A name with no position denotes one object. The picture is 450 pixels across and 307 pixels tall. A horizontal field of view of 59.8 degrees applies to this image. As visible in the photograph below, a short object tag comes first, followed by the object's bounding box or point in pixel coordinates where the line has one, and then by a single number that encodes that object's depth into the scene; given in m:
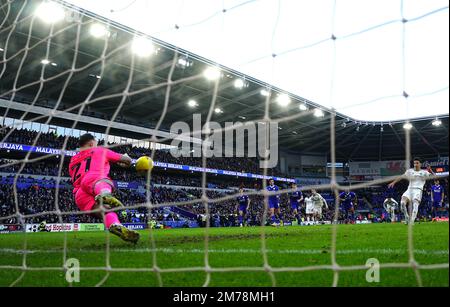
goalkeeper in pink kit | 5.31
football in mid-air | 5.17
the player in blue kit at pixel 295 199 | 18.27
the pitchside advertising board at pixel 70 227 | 17.09
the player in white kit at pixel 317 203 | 17.55
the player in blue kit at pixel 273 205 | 15.19
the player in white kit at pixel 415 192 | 8.97
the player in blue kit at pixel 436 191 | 13.64
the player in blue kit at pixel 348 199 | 19.12
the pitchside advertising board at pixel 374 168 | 43.71
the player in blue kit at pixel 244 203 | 17.56
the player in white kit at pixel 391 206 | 18.65
